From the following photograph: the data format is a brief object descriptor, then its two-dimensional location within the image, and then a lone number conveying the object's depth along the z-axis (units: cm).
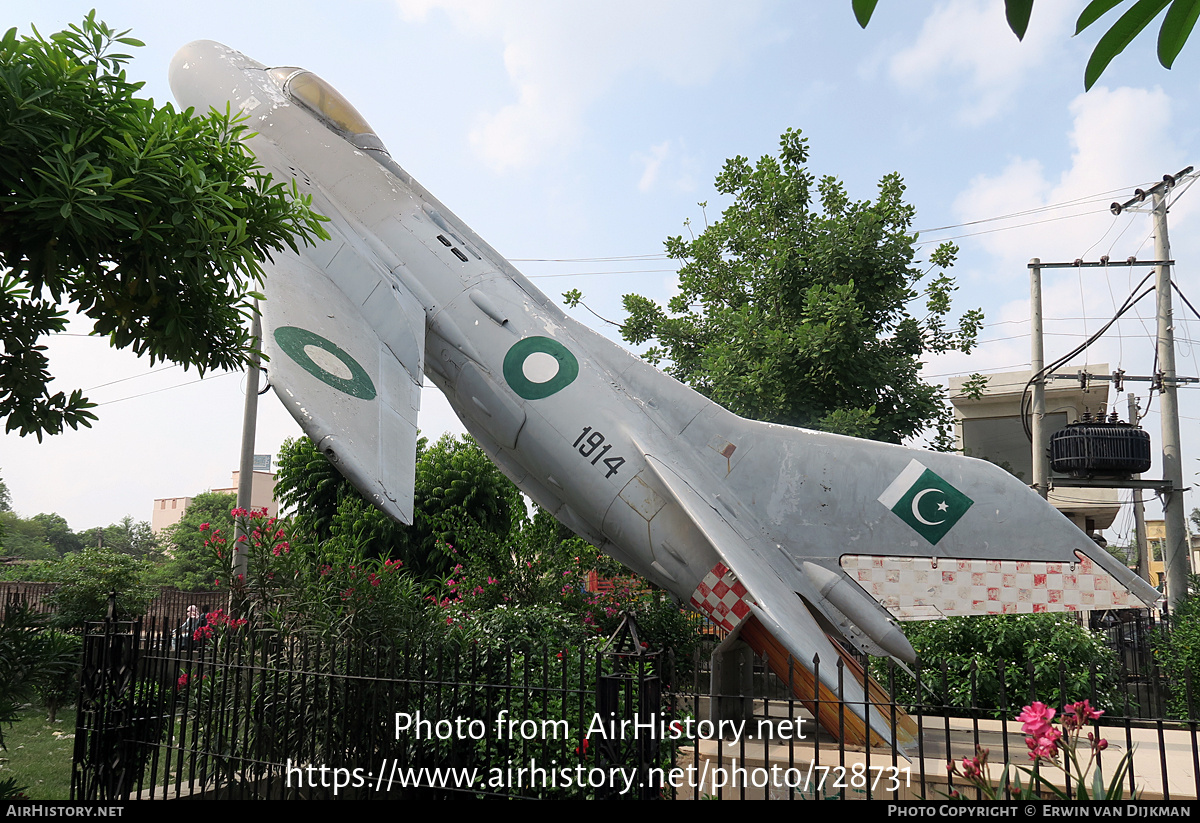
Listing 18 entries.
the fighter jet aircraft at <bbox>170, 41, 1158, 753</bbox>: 747
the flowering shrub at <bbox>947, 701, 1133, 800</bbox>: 333
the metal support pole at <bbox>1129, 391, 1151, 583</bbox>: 1917
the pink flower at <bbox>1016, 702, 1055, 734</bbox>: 334
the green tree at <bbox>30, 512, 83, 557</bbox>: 9250
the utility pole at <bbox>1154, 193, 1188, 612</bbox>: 1292
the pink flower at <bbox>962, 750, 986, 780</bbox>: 363
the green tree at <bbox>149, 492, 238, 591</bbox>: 5016
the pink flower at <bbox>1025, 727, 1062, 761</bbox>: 330
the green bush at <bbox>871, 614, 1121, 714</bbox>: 881
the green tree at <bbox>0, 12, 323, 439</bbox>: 281
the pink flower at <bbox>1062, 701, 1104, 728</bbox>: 338
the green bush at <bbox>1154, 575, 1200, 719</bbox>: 941
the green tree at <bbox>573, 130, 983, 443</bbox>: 1336
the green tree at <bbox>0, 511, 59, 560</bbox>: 7344
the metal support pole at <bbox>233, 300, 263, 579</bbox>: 1464
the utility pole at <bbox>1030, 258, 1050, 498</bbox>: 1388
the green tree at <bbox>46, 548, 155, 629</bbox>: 1378
